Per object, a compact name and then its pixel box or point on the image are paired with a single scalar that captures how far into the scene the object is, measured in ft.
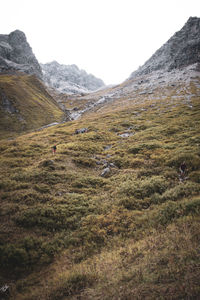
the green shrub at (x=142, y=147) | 75.32
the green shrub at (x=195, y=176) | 42.46
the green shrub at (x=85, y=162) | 68.80
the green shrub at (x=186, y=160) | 49.24
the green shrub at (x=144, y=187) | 43.42
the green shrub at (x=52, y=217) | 34.01
